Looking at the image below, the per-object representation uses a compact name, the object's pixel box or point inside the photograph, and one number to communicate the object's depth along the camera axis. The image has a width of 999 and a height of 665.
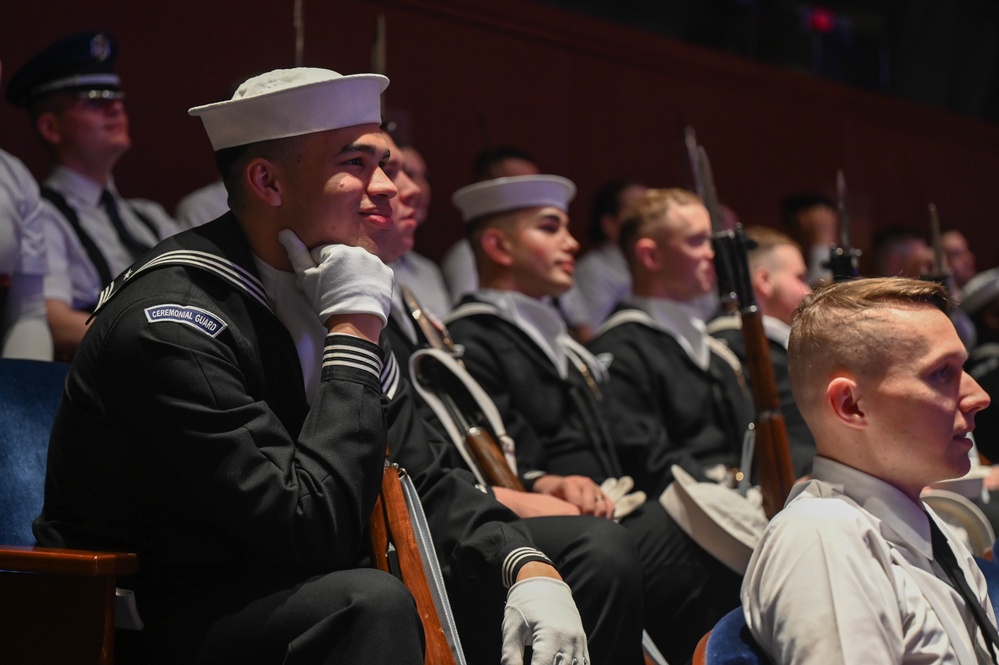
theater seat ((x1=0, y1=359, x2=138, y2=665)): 1.77
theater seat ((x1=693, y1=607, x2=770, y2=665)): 1.63
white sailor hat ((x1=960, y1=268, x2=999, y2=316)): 5.60
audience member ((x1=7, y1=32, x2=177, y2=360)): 3.73
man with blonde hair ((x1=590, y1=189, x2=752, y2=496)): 3.64
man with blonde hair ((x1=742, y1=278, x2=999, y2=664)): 1.61
